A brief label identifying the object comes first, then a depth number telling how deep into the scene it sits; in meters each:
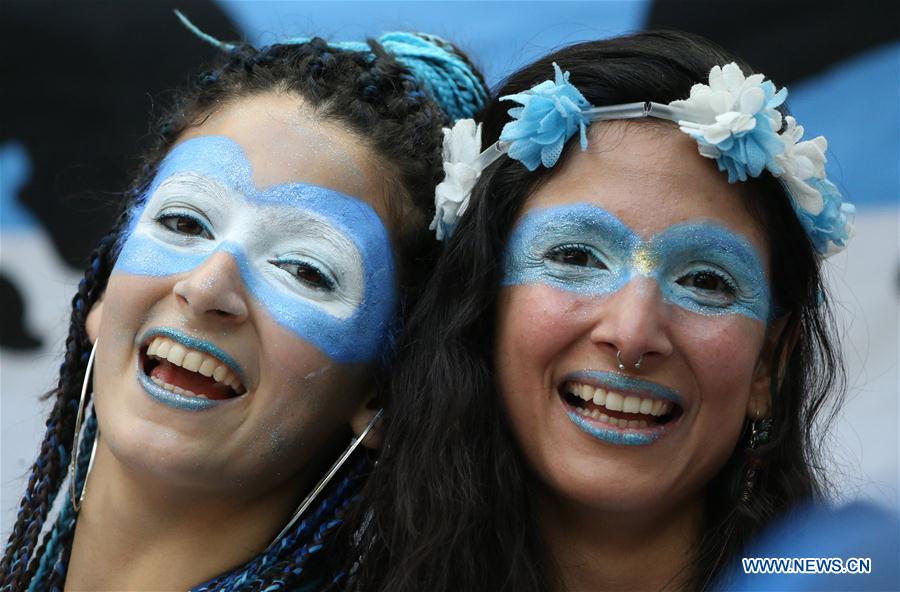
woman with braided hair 5.14
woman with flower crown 4.91
